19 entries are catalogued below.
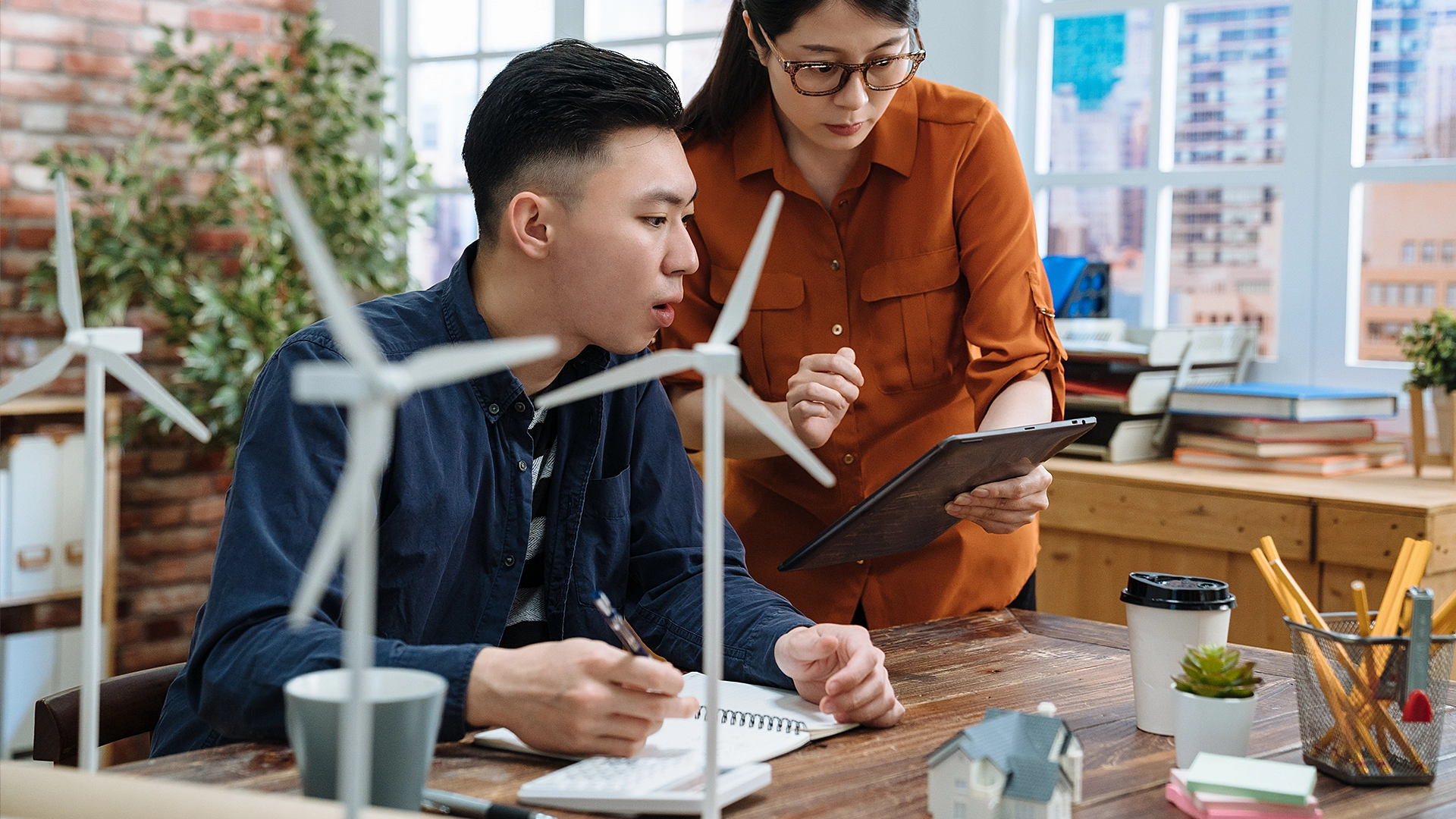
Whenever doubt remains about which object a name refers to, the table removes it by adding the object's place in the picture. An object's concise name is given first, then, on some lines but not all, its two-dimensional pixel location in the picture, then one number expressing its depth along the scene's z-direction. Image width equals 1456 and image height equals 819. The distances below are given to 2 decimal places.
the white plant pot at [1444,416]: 2.57
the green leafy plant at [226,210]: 3.43
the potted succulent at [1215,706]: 1.07
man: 1.17
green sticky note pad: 0.96
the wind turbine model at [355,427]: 0.57
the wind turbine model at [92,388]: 0.84
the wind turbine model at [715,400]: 0.75
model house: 0.91
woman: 1.76
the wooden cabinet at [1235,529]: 2.30
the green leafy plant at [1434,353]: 2.52
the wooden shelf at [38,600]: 3.22
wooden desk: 1.00
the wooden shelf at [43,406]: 3.24
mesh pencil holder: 1.04
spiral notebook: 1.09
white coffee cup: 1.18
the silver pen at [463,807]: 0.93
